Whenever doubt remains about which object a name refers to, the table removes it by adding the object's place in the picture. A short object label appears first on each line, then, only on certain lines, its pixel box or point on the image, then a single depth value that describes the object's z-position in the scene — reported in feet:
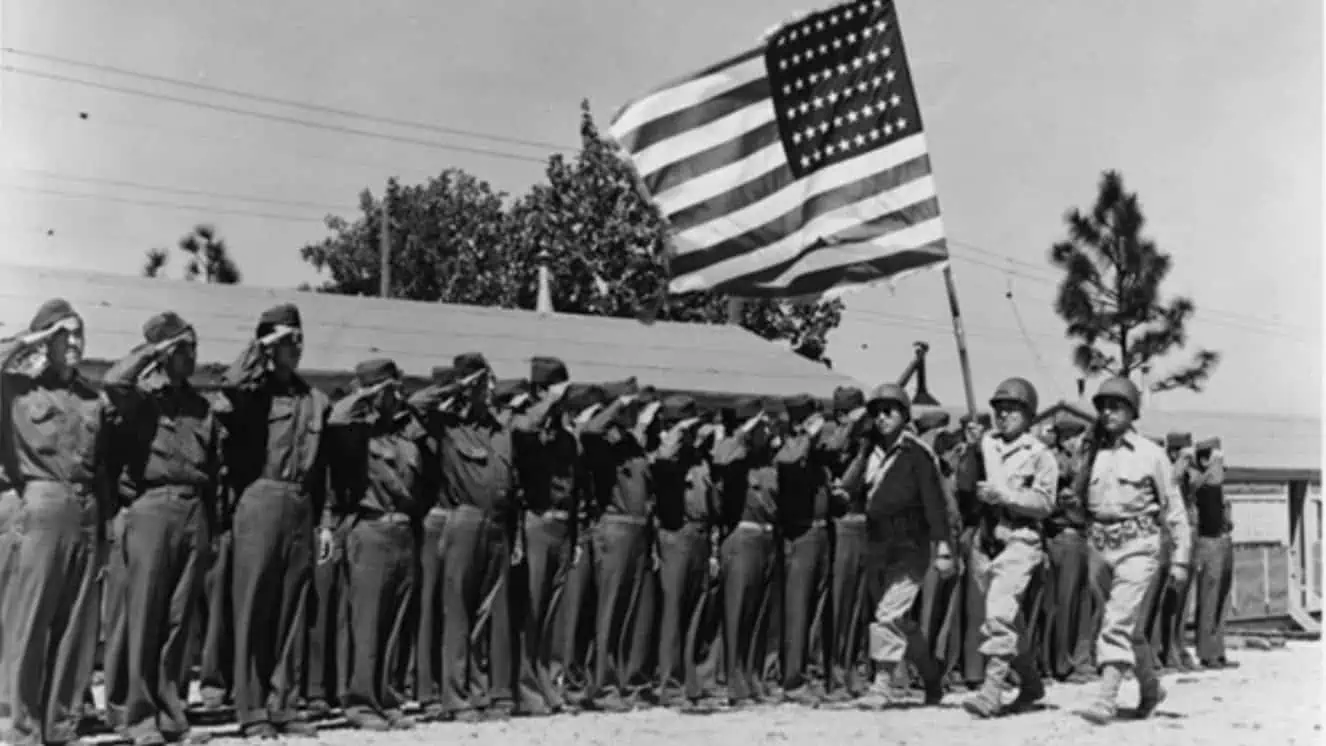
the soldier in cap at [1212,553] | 44.09
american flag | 33.99
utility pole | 106.93
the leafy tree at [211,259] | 147.95
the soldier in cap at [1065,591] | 39.91
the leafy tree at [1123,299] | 107.24
